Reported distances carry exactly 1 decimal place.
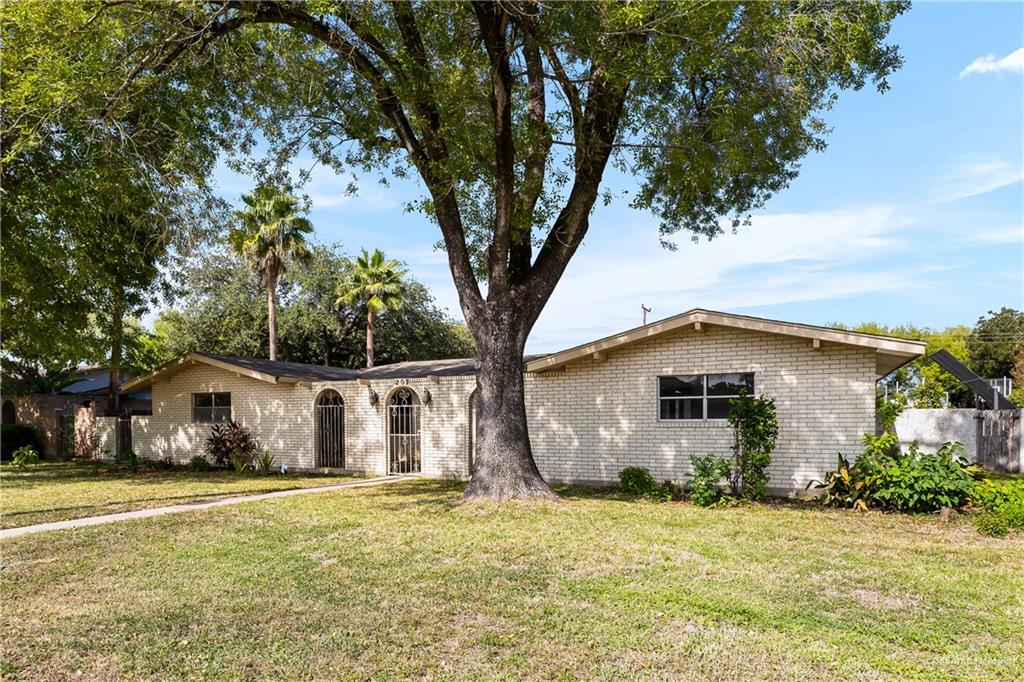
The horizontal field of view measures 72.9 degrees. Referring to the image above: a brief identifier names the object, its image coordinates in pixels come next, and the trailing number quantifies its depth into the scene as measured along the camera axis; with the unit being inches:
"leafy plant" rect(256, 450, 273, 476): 747.1
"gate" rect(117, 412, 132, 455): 900.7
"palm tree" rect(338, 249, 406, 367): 1291.8
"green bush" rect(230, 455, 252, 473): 754.2
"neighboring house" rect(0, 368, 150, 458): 959.6
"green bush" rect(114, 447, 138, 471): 817.6
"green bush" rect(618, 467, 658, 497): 532.7
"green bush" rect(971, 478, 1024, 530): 379.6
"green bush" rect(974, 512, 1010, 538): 366.0
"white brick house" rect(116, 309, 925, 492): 502.0
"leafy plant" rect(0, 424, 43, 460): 956.6
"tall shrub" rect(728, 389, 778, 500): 483.5
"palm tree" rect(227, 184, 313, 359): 1098.1
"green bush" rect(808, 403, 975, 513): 431.8
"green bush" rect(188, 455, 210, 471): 784.3
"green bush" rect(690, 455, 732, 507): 472.1
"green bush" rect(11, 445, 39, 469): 858.8
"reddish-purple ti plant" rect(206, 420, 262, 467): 773.9
